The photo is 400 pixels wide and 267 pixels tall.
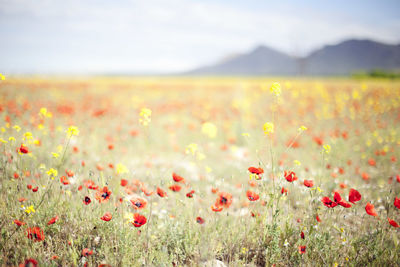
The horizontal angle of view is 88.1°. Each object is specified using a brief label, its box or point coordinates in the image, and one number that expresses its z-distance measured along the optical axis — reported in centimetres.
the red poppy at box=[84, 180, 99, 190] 202
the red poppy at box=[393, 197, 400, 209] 183
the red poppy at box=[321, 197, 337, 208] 188
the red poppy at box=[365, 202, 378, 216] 177
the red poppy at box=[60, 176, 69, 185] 207
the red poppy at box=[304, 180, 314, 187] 195
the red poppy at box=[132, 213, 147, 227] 178
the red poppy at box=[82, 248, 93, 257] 167
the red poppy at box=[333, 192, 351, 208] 182
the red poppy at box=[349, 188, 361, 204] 187
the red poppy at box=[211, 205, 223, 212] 190
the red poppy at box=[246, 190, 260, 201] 194
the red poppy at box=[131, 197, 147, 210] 194
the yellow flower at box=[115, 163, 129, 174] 230
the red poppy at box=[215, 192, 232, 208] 192
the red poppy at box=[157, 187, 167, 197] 195
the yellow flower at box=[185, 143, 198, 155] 239
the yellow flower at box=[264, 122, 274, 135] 230
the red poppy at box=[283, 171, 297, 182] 190
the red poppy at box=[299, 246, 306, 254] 183
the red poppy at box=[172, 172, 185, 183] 201
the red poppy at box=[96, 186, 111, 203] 197
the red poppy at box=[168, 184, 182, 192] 210
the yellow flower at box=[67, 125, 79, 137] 232
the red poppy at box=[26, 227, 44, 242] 169
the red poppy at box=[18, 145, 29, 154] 210
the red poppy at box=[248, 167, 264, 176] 191
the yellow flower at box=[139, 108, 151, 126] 242
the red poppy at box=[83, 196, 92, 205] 199
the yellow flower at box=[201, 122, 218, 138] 406
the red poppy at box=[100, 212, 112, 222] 183
